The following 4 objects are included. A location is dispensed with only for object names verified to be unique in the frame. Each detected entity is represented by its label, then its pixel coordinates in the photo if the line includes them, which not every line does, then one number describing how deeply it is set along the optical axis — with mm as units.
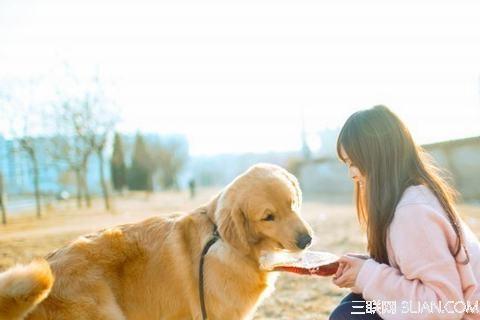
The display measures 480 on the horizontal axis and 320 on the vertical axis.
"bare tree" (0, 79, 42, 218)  21039
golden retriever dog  3178
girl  2332
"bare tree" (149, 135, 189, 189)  68062
